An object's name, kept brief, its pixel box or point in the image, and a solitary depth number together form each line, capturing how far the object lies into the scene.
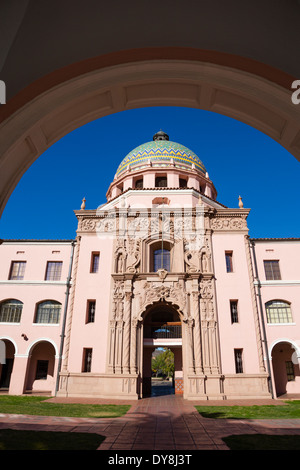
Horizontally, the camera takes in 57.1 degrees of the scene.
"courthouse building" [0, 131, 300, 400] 18.80
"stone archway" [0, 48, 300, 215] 3.23
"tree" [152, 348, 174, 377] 47.46
